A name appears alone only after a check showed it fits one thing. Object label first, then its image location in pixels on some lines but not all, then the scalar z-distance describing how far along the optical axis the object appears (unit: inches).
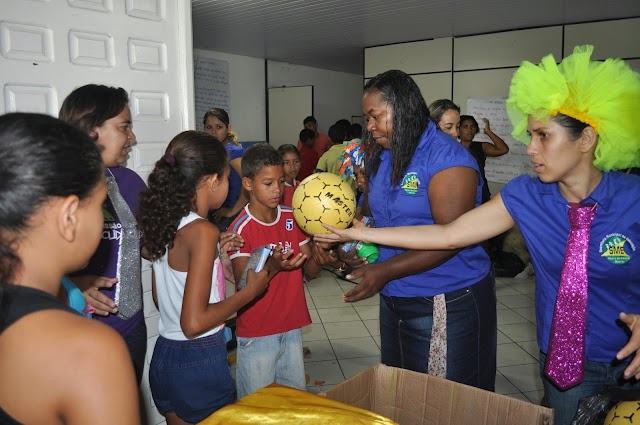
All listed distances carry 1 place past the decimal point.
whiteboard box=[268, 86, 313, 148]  409.7
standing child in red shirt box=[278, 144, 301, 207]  173.5
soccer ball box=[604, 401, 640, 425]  44.2
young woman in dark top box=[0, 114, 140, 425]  31.5
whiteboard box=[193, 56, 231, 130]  351.9
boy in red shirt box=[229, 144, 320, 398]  86.0
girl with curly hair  71.1
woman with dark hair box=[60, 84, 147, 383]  75.8
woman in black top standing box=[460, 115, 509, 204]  220.0
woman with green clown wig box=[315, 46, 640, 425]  55.4
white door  90.4
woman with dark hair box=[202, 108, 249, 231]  169.3
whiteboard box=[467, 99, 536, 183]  293.0
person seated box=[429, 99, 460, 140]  137.8
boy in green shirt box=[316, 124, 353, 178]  232.2
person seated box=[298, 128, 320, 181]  303.1
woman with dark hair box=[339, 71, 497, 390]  71.0
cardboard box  50.3
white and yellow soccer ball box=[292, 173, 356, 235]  76.7
